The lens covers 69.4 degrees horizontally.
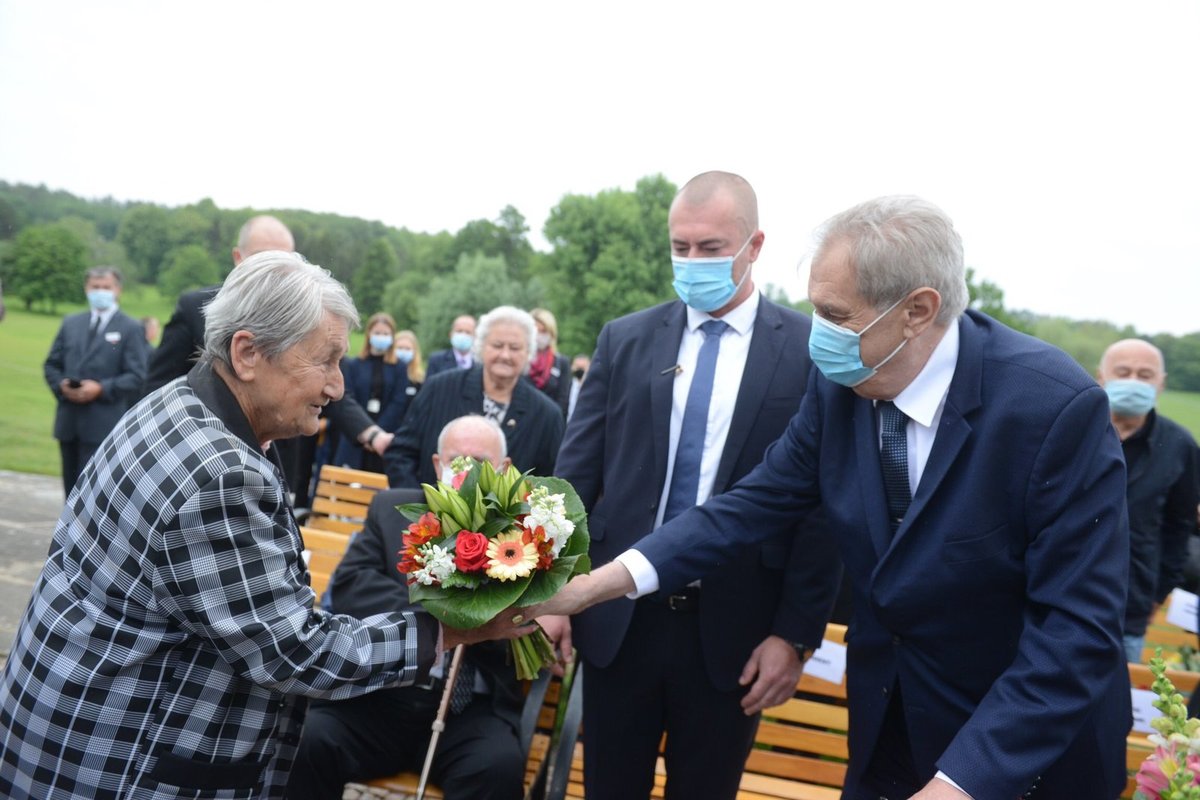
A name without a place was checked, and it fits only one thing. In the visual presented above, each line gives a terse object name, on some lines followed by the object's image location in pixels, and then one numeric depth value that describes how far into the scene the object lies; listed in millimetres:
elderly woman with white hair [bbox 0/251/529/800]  2107
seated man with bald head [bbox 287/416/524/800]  3463
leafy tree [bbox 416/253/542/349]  56688
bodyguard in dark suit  3029
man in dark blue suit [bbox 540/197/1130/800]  1968
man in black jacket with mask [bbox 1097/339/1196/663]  4961
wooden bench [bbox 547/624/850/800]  3627
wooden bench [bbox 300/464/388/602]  5820
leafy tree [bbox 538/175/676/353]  54031
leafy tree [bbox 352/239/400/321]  72062
